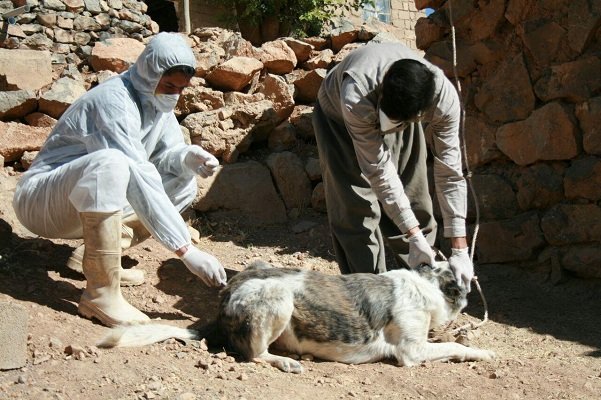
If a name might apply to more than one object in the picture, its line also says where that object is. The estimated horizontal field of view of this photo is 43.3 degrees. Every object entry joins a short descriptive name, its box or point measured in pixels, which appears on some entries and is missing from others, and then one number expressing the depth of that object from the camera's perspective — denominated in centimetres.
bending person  400
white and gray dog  409
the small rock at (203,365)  381
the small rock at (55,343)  393
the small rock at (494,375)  395
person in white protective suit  422
